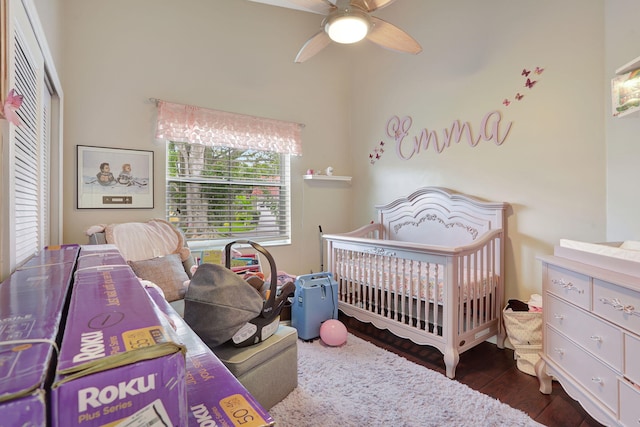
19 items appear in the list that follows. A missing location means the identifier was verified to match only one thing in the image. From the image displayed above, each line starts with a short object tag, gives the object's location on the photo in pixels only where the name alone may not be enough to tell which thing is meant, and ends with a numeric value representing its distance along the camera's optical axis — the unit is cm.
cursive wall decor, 238
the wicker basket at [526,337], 198
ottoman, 147
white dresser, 116
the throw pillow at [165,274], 216
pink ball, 232
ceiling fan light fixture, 170
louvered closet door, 100
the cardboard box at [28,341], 27
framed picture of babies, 245
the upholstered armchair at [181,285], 151
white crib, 200
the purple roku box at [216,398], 44
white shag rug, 153
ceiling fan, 170
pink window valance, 274
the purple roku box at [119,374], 30
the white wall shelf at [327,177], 351
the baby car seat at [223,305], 140
